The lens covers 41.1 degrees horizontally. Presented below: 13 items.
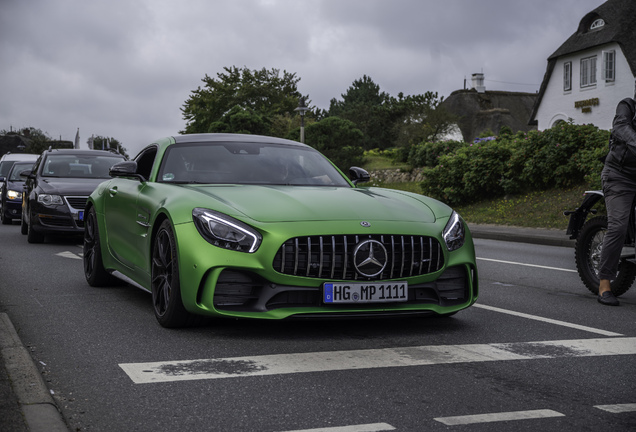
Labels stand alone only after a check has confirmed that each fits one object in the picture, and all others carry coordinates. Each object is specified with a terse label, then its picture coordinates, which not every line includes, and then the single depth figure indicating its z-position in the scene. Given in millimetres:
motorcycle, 7590
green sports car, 5359
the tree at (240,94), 76625
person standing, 7156
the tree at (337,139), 45125
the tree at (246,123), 65562
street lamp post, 31062
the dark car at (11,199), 19250
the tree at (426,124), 52969
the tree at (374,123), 66750
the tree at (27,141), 105875
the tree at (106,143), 128125
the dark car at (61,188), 13531
